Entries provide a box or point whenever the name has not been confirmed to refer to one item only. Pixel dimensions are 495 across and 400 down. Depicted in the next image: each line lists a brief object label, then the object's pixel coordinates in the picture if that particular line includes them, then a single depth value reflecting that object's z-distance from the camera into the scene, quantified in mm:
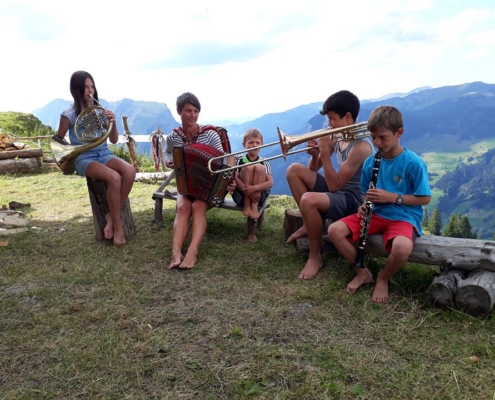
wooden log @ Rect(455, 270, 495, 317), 2719
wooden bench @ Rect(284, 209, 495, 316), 2756
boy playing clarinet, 2959
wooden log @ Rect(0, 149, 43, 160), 9922
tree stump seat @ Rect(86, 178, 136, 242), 4566
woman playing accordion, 4055
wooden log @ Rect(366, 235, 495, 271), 2863
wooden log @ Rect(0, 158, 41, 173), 9828
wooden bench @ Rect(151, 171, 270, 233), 4578
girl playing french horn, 4348
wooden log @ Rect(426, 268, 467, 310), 2870
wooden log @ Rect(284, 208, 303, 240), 4293
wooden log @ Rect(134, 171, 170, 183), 8703
